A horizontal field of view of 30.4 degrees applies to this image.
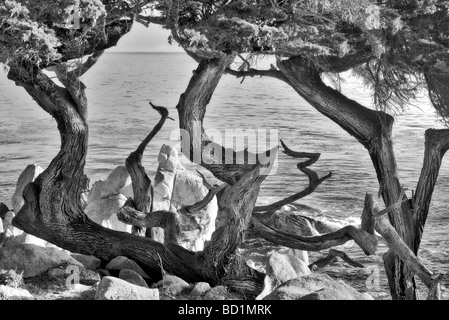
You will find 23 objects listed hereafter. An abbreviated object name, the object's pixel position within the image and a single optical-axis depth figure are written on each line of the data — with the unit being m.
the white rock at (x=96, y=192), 14.94
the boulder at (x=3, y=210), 14.48
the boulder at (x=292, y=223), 17.62
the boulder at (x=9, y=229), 12.66
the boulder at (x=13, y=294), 8.27
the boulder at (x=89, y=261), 10.21
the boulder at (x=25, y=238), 11.87
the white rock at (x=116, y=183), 14.61
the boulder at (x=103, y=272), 10.06
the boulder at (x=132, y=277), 9.47
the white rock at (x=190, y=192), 15.27
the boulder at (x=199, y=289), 9.07
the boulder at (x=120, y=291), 8.00
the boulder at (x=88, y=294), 8.45
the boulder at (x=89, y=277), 9.41
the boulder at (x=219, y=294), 9.05
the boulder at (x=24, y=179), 13.43
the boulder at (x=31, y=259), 9.53
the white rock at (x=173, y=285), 9.22
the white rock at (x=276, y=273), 9.71
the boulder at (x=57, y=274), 9.34
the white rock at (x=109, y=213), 14.67
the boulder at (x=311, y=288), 7.81
